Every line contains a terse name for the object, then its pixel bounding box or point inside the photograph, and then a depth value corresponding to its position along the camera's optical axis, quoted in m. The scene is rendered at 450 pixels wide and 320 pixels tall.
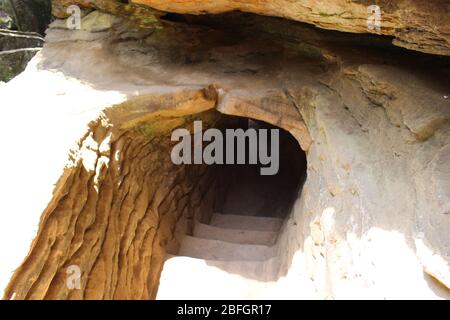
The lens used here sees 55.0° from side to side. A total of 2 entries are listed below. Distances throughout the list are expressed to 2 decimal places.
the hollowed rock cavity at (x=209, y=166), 2.49
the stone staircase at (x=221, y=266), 3.91
